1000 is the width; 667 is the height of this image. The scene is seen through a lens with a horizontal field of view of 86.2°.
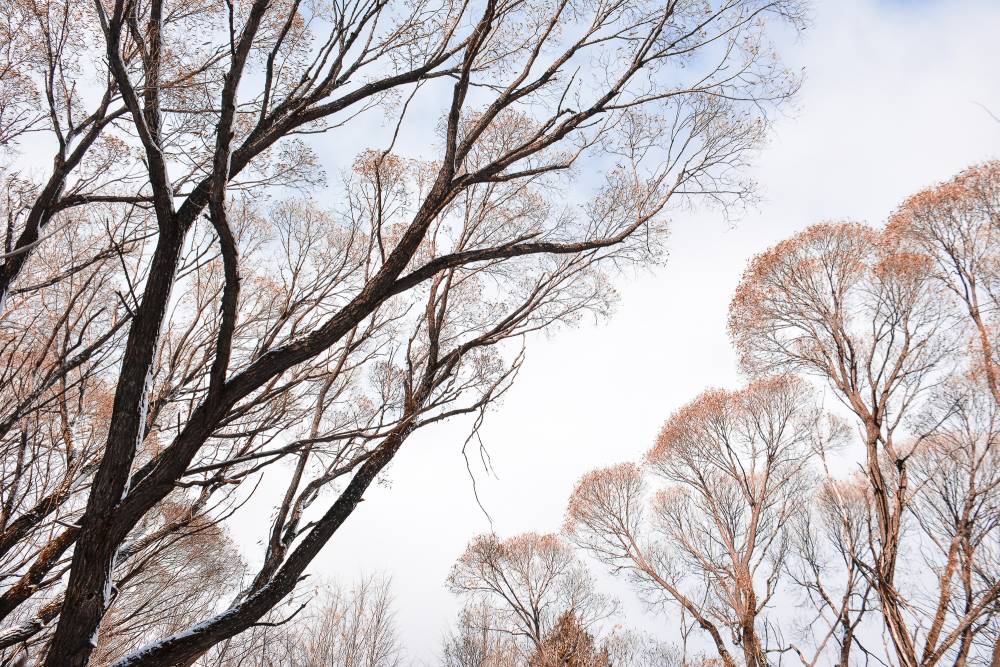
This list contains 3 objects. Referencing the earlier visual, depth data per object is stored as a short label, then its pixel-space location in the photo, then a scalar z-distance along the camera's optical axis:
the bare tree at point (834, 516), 10.23
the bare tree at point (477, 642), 15.17
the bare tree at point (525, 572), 14.91
